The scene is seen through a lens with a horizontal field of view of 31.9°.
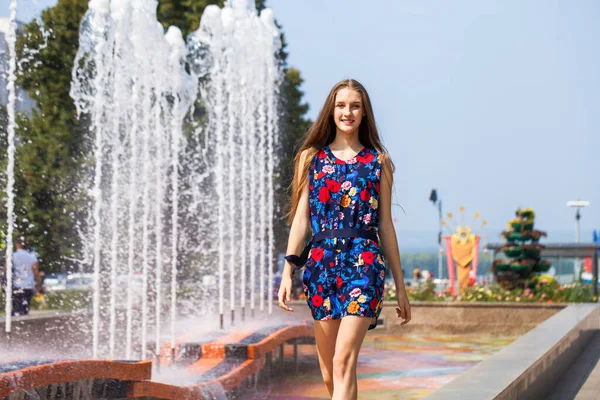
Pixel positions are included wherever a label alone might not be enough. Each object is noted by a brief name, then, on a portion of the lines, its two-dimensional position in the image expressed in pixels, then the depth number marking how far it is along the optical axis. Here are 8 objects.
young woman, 4.29
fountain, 9.52
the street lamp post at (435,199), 57.72
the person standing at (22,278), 13.74
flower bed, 18.92
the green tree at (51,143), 27.41
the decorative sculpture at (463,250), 24.87
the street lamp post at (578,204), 54.79
